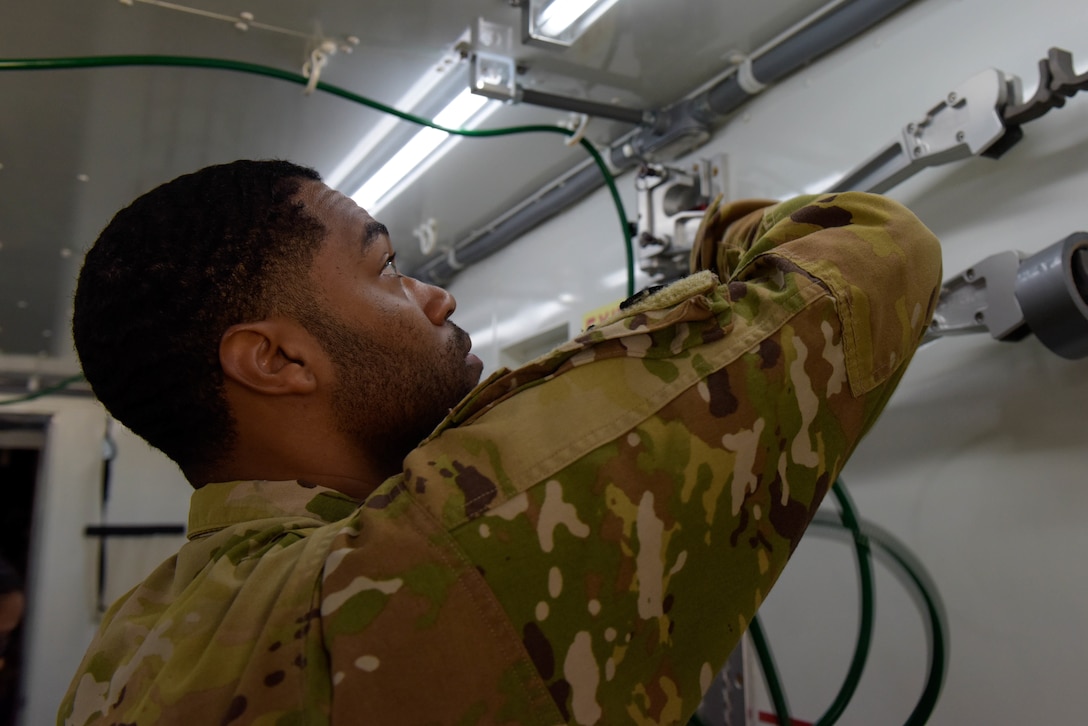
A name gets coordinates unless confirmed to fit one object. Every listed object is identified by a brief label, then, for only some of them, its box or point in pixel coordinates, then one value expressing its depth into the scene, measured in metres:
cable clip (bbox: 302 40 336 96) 1.50
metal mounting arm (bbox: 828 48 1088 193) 1.05
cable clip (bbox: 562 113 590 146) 1.69
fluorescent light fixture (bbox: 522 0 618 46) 1.36
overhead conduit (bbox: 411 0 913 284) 1.40
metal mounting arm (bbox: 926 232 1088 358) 0.99
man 0.58
